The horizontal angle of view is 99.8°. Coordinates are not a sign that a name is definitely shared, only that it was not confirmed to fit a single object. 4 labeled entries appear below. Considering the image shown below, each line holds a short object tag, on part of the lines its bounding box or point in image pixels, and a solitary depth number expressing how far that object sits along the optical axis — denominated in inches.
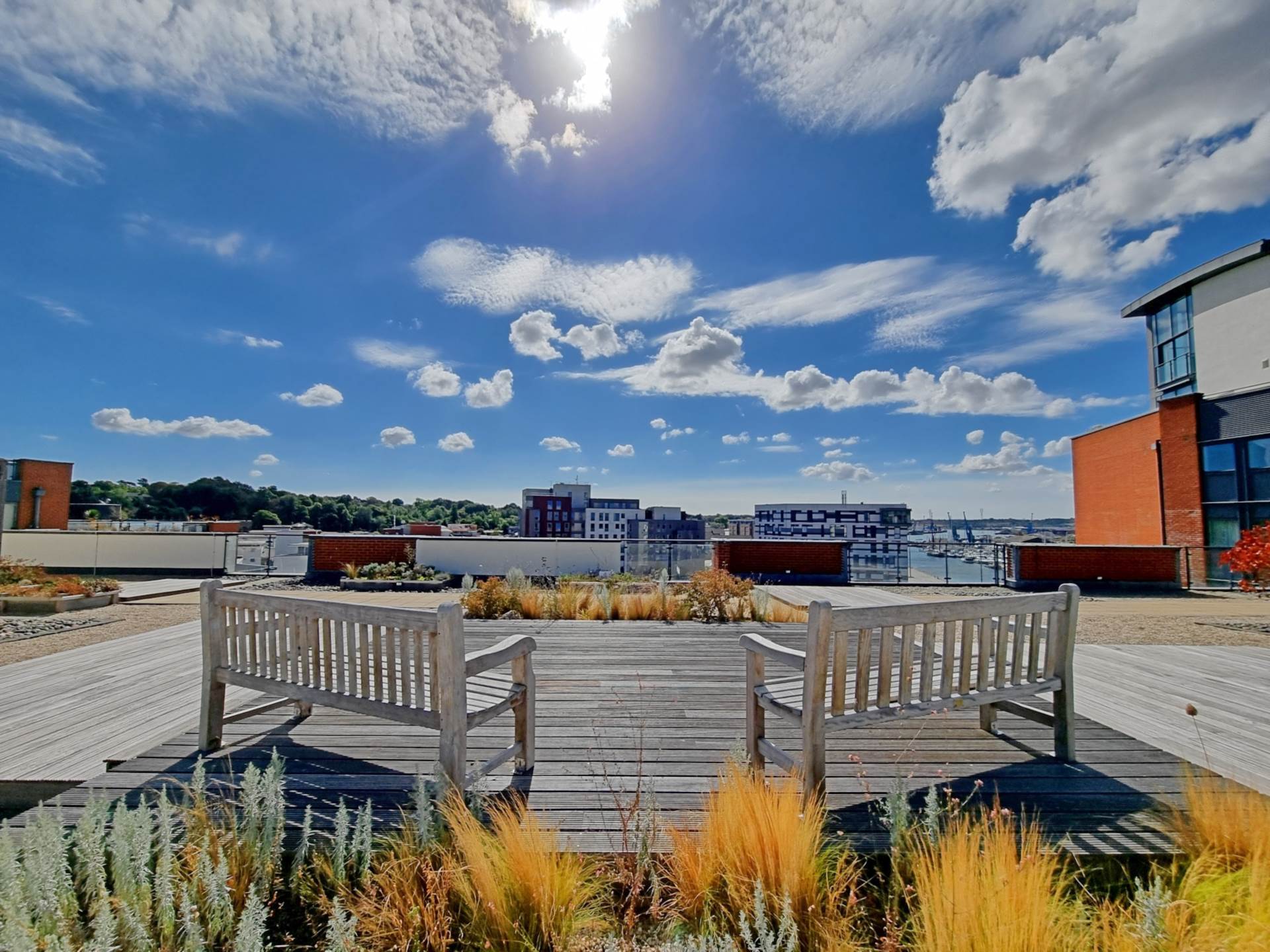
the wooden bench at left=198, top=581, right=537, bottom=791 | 80.4
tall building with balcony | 510.0
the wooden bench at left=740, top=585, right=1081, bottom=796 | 79.2
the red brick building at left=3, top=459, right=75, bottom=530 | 716.7
